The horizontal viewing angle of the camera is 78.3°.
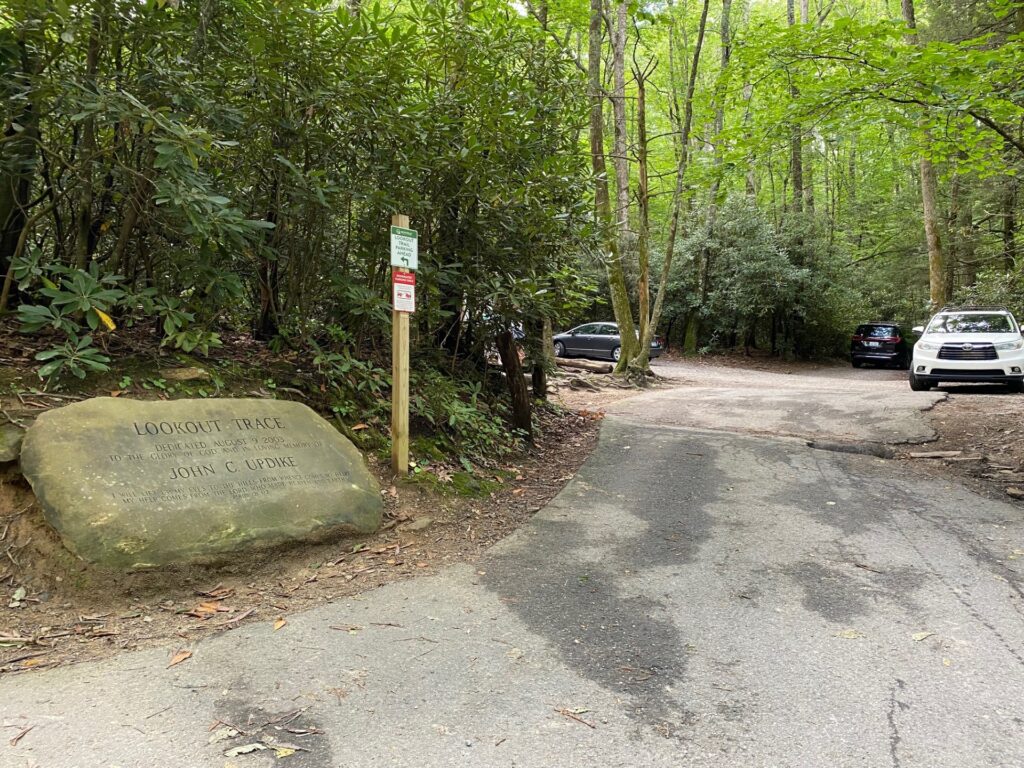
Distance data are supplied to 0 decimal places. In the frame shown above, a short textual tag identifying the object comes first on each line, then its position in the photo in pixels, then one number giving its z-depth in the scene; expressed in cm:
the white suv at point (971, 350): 1117
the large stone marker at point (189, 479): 341
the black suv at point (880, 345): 2197
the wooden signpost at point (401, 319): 483
